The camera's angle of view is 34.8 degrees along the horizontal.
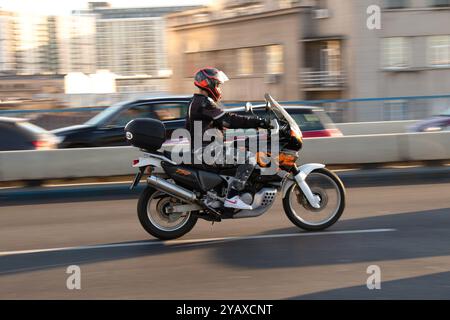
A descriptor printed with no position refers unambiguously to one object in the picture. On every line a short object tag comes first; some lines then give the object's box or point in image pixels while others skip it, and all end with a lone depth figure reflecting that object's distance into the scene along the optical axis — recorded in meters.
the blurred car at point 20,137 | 13.32
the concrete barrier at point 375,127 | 18.73
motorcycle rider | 7.16
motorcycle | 7.30
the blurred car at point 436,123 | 18.50
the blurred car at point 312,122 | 12.57
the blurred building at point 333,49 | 36.03
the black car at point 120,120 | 13.45
